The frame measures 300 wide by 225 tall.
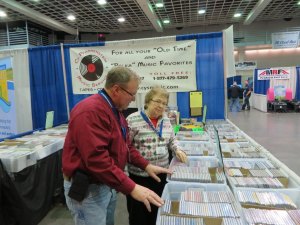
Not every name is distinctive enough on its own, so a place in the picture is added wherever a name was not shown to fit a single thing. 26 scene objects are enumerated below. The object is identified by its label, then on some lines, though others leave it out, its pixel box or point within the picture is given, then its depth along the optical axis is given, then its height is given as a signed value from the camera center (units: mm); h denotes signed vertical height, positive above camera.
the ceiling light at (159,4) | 8534 +2851
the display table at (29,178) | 2282 -842
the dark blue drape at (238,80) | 13888 +282
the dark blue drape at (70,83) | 3981 +117
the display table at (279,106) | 10812 -967
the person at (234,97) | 10614 -516
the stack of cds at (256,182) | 1557 -614
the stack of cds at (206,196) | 1395 -623
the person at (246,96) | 11759 -530
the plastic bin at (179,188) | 1529 -620
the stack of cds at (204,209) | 1248 -626
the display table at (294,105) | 10875 -966
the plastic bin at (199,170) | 1621 -590
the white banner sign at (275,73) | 11172 +465
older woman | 1811 -392
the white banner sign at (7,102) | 3789 -134
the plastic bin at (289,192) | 1453 -627
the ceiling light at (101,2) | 7981 +2785
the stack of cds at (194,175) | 1622 -587
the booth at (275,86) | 11148 -126
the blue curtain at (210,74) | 3674 +180
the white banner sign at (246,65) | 13914 +1076
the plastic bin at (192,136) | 2703 -549
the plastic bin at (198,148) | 2190 -571
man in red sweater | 1072 -279
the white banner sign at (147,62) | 3600 +380
